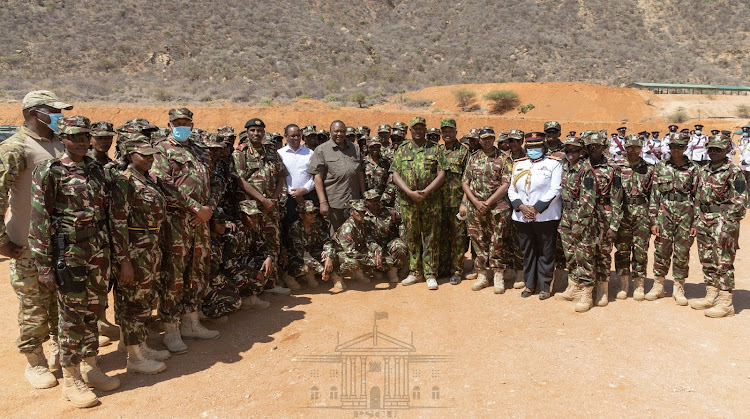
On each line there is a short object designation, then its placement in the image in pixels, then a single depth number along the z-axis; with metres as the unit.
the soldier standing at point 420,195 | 5.99
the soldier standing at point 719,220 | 4.85
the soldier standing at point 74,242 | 3.39
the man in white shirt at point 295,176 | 6.37
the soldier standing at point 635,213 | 5.30
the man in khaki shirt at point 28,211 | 3.77
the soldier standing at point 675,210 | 5.09
